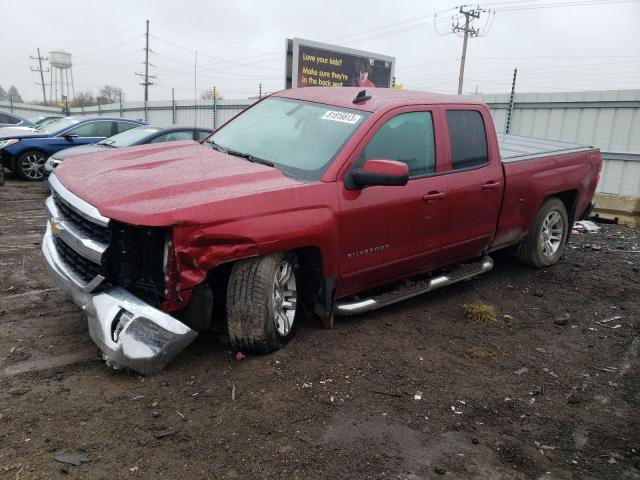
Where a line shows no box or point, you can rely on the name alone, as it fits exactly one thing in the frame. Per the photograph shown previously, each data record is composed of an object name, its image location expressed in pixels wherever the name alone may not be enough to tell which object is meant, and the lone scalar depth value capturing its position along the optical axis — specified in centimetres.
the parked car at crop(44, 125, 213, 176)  908
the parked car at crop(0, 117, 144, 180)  1062
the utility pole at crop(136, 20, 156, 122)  5139
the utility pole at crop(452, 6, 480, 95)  3844
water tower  6706
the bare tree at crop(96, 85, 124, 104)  7604
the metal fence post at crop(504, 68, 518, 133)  1130
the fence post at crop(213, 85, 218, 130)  1932
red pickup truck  298
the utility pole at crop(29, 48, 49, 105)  8444
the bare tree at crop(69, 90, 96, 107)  6132
